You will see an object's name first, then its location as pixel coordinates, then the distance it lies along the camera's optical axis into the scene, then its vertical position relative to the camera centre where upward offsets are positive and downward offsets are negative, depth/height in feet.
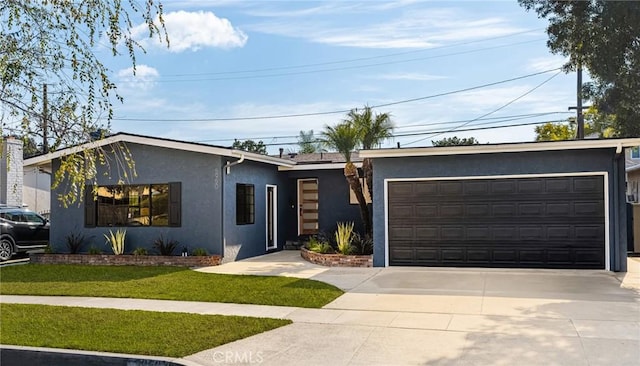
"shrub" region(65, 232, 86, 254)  46.60 -3.78
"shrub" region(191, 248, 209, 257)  42.87 -4.50
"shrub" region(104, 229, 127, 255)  44.86 -3.80
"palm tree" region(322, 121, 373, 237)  44.14 +4.52
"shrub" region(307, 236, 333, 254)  43.50 -4.19
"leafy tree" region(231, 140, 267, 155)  142.80 +15.08
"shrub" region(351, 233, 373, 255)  42.24 -3.96
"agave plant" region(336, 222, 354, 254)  42.45 -3.58
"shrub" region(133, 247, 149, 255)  44.04 -4.46
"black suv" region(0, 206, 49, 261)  48.29 -3.06
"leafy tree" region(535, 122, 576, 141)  104.37 +12.84
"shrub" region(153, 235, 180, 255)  43.96 -3.99
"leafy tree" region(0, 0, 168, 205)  15.29 +3.84
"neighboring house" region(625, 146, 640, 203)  80.90 +2.80
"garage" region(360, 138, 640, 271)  36.19 -0.68
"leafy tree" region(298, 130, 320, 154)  111.84 +12.10
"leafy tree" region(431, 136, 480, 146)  130.19 +14.61
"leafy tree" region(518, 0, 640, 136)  31.86 +9.69
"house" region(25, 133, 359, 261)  43.91 -0.33
